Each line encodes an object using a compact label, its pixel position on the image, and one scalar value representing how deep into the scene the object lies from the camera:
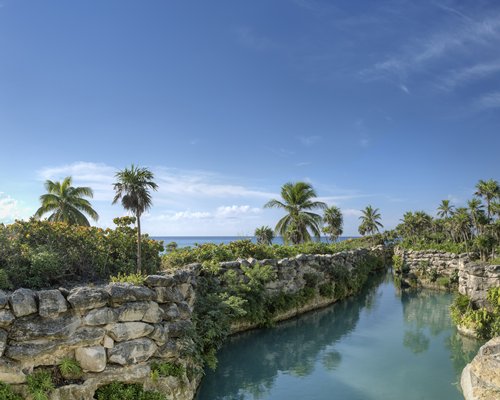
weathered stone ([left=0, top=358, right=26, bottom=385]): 7.57
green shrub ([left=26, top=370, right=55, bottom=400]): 7.64
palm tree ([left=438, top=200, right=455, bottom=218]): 79.25
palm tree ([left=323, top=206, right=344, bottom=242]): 64.50
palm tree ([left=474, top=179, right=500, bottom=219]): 54.12
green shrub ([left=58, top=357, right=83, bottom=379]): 8.14
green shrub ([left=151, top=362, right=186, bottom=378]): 9.30
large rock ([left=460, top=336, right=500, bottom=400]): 9.41
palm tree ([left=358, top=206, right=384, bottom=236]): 77.88
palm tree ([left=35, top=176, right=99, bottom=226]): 25.36
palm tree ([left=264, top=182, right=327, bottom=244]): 33.50
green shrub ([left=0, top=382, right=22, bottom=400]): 7.45
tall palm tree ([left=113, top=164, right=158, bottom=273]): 15.62
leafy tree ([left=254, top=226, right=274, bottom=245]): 54.92
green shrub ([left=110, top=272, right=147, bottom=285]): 9.60
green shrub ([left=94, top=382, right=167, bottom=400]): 8.46
